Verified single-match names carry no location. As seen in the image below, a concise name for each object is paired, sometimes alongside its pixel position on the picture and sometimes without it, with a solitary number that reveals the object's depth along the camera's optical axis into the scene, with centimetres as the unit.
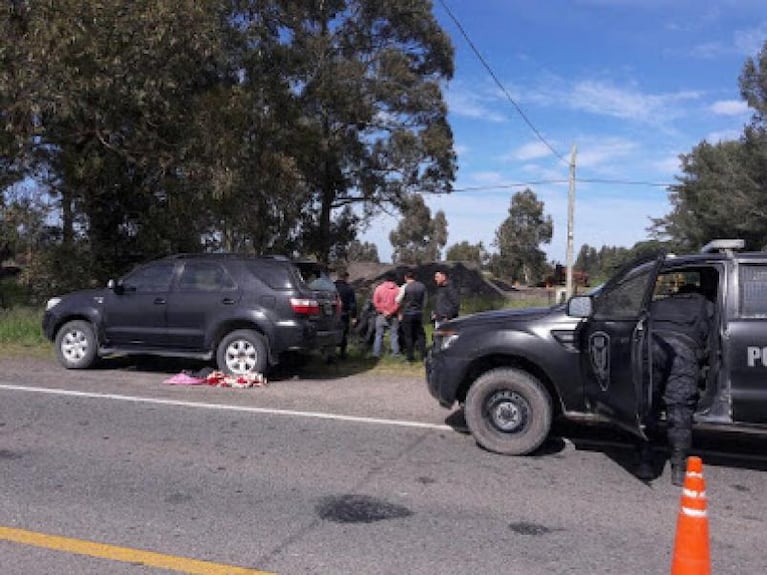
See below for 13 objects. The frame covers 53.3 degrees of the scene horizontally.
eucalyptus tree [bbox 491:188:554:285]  6481
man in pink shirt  1226
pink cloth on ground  987
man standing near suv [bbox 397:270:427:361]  1188
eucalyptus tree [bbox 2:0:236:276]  1280
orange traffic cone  320
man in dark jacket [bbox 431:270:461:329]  1212
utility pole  2558
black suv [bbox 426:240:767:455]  560
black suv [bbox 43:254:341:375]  999
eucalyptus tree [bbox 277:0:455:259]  2780
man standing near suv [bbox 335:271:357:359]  1278
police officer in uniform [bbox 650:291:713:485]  559
